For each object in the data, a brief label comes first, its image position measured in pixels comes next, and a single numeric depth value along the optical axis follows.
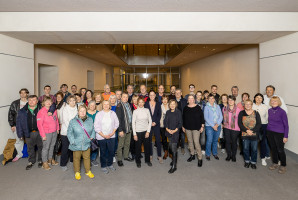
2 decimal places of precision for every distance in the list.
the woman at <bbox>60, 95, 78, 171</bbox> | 3.97
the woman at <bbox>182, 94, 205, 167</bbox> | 4.22
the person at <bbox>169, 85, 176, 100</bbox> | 5.94
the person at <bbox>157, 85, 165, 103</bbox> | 5.24
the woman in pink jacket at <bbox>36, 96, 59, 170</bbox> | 3.94
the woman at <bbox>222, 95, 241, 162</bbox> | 4.34
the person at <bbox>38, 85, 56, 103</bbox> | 5.27
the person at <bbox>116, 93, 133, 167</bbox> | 4.14
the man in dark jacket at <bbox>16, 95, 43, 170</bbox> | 4.13
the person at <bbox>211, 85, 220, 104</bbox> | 5.64
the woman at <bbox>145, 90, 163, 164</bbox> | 4.43
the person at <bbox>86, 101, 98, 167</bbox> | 3.94
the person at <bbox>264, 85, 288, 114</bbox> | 4.53
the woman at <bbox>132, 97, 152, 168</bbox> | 4.15
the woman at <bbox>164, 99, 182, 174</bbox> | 4.07
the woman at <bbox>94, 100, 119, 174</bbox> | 3.84
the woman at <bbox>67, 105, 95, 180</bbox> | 3.58
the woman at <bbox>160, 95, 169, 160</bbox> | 4.63
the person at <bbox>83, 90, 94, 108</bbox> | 5.21
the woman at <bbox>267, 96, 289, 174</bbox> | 3.91
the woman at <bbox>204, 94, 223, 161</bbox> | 4.48
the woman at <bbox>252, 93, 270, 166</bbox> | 4.31
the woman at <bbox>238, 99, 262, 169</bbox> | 4.01
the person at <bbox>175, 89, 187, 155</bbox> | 4.89
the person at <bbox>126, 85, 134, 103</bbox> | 5.55
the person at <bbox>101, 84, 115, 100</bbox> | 5.52
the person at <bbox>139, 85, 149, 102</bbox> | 5.21
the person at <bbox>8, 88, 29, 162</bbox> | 4.46
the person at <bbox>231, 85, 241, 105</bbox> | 5.38
